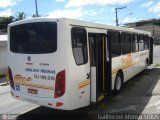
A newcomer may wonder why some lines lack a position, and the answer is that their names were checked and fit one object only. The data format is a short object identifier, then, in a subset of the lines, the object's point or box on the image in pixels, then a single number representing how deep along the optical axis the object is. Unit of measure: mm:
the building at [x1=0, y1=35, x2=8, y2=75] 11567
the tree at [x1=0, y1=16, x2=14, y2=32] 39587
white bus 3770
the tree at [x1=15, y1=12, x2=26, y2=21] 34661
